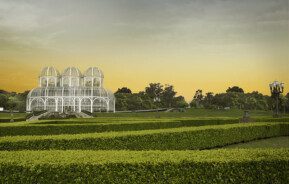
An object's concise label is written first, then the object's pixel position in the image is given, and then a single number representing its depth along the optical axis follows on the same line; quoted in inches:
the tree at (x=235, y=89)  5836.6
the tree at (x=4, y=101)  3497.0
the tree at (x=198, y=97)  4762.3
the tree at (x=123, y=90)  5280.5
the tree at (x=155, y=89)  4906.5
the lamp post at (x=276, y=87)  1706.2
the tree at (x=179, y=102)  4273.6
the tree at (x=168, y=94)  4651.1
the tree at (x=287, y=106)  3378.4
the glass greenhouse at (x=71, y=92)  2704.2
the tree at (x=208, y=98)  4485.7
